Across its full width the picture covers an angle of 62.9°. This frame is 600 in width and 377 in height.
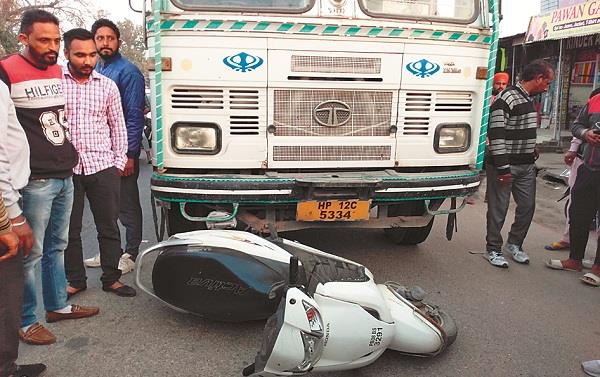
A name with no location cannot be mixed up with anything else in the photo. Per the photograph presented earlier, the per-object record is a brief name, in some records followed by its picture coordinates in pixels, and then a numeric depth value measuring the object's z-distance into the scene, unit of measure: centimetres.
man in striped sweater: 436
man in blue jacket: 388
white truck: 340
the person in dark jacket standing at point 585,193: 424
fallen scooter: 234
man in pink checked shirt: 325
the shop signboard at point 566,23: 988
